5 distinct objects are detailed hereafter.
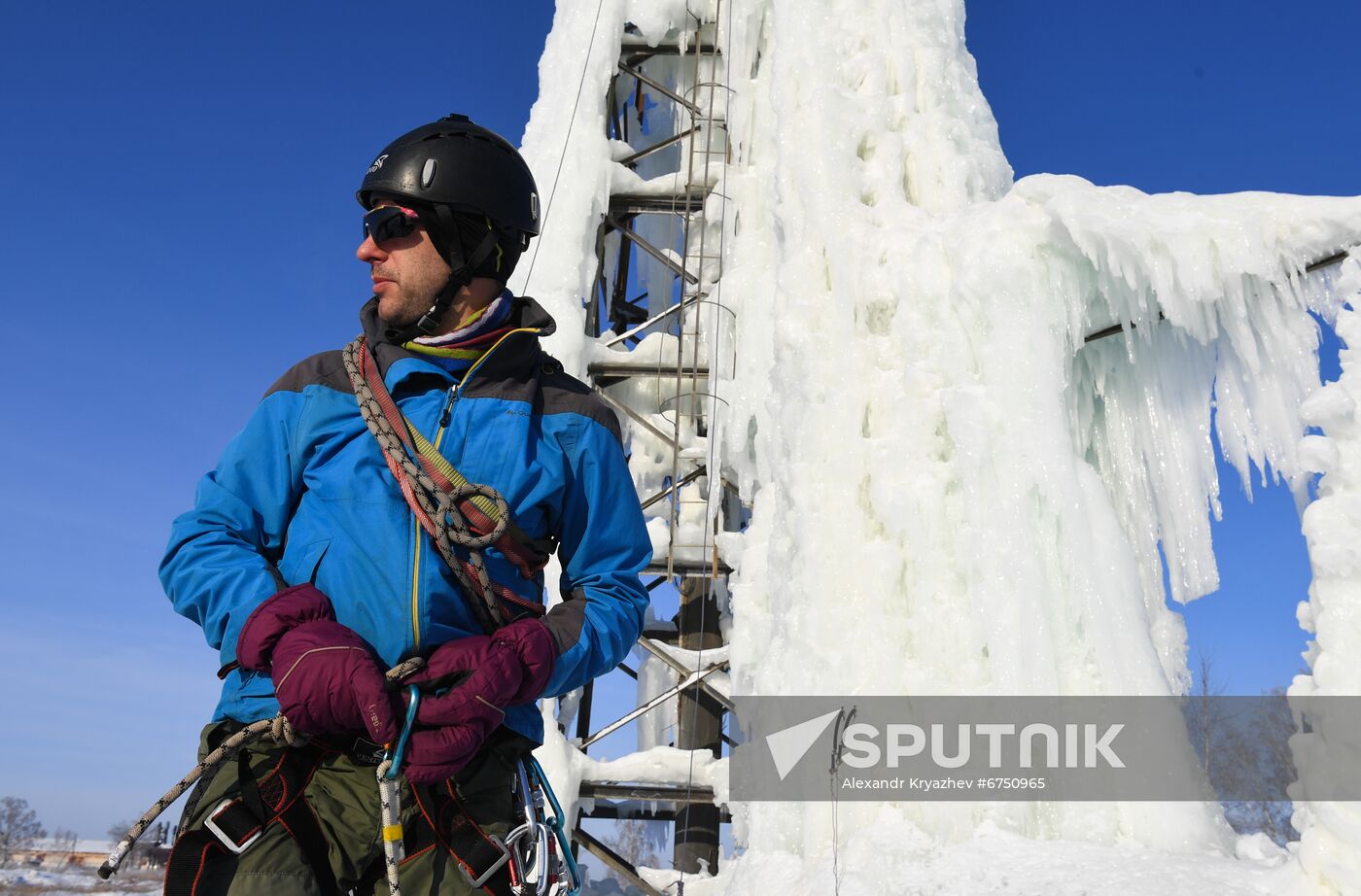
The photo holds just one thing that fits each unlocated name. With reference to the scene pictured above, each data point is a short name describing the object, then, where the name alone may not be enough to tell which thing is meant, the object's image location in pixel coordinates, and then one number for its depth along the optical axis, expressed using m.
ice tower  4.71
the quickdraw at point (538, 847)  1.80
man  1.69
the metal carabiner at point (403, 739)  1.67
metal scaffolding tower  9.05
